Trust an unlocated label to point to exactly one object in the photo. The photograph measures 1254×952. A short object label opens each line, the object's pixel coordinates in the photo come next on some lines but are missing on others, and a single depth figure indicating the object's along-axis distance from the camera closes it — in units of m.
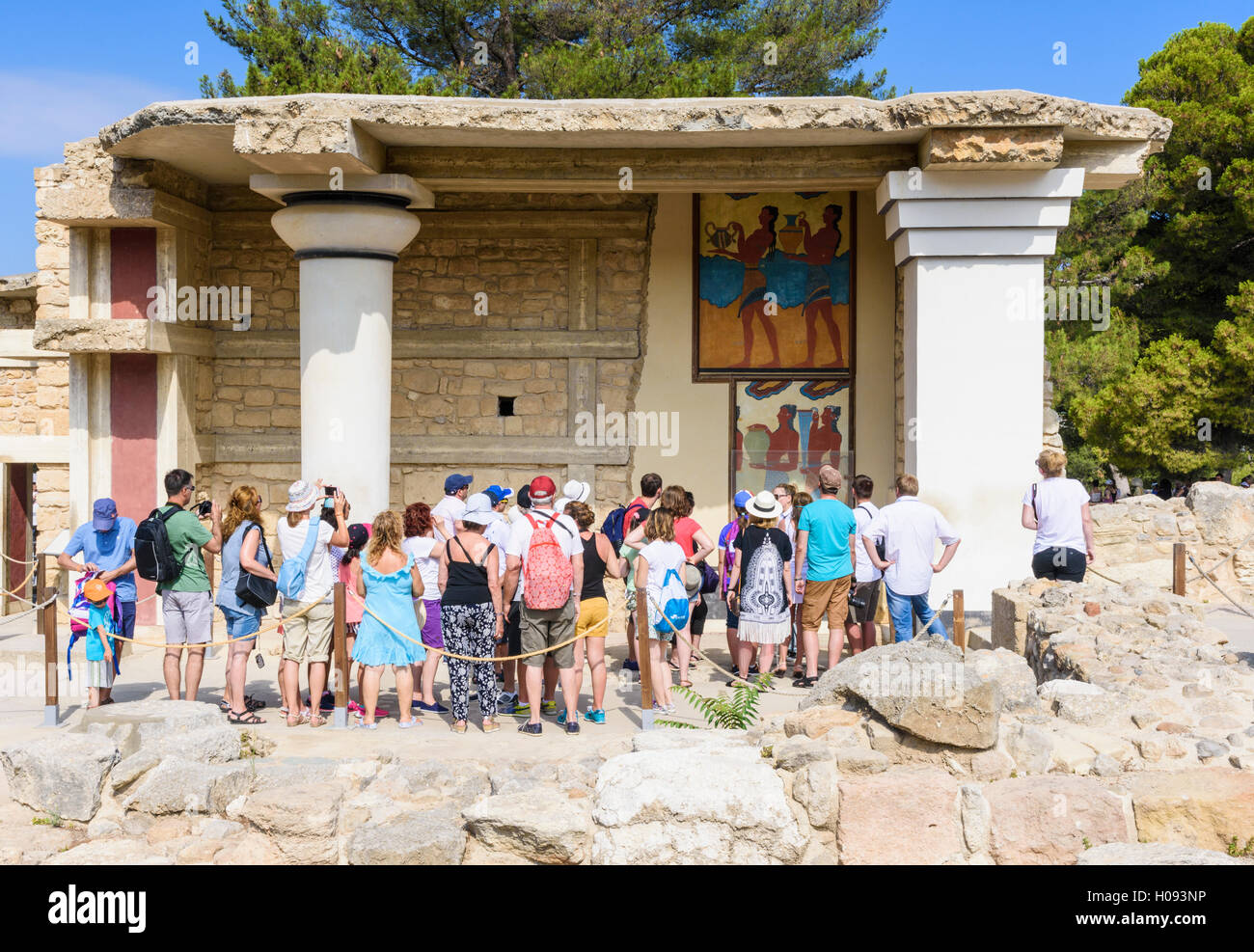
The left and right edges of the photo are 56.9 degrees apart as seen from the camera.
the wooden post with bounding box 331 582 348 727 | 6.70
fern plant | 6.36
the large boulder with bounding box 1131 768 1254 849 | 4.93
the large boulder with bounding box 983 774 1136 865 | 4.93
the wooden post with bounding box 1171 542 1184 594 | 8.62
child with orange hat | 6.92
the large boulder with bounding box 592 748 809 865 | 5.01
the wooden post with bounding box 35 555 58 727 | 6.86
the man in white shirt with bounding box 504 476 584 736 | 6.78
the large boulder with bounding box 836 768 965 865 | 4.96
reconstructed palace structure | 9.06
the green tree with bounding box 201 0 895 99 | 16.73
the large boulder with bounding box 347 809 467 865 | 5.02
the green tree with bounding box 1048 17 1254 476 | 21.12
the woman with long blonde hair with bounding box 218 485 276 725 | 6.95
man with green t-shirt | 7.11
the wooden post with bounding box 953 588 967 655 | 7.34
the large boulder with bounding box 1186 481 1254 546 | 11.52
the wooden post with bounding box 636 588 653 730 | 6.65
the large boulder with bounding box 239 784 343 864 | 5.07
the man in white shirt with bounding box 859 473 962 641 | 7.87
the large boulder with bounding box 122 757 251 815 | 5.30
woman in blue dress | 6.75
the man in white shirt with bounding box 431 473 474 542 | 7.62
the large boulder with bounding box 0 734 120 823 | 5.27
